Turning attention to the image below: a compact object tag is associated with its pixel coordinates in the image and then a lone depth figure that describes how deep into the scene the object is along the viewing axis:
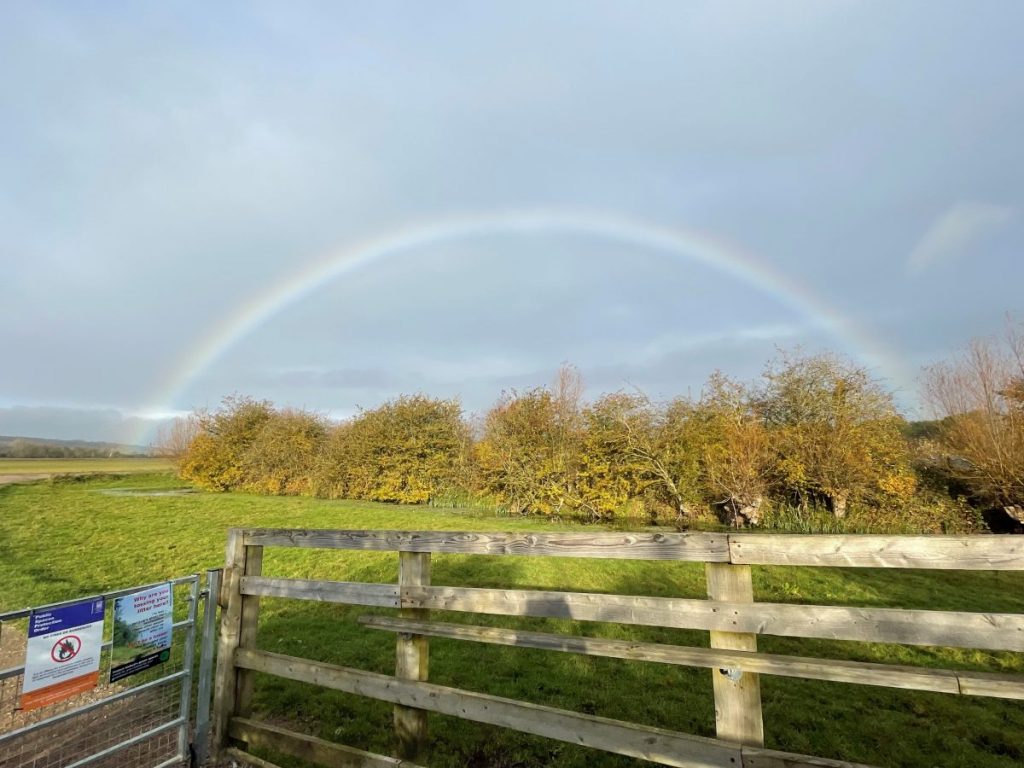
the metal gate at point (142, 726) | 3.74
